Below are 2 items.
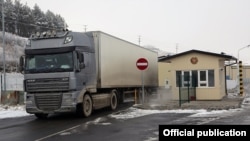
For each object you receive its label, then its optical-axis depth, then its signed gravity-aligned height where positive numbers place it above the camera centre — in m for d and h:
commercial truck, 13.27 +0.37
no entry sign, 17.14 +0.87
